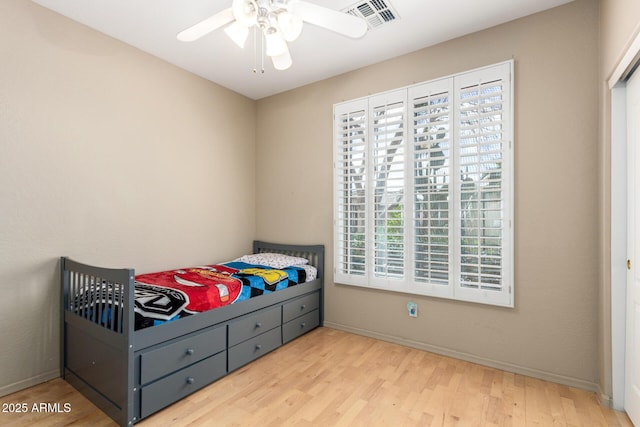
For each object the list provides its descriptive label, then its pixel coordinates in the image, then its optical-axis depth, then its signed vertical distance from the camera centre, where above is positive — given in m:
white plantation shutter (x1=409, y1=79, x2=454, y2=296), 2.69 +0.29
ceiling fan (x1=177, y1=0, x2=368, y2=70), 1.59 +1.03
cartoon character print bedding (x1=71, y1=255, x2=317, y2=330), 1.96 -0.55
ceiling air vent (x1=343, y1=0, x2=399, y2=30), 2.26 +1.51
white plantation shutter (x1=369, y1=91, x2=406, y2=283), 2.94 +0.30
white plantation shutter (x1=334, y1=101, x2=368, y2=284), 3.19 +0.25
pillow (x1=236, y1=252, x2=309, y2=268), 3.31 -0.49
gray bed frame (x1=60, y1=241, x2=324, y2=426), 1.81 -0.89
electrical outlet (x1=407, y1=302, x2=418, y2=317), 2.88 -0.86
